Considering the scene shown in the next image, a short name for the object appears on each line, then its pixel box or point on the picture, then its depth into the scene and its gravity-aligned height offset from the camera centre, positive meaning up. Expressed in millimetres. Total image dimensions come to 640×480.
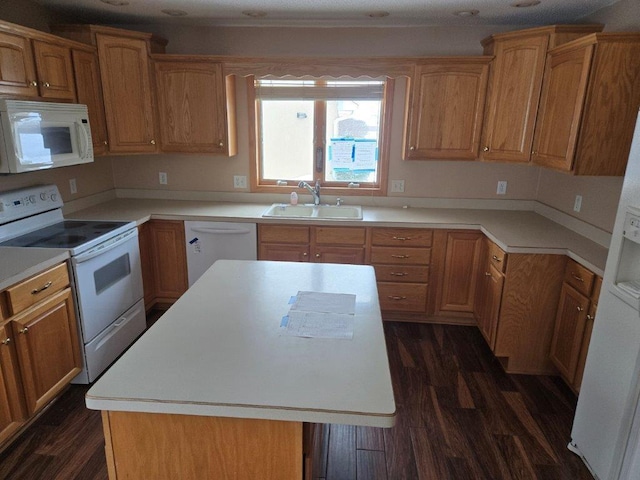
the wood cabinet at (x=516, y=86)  2754 +393
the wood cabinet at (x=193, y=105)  3240 +236
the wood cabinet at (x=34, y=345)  1961 -1064
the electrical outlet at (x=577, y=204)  2896 -405
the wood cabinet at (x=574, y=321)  2260 -993
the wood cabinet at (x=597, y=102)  2246 +235
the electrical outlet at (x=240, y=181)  3744 -390
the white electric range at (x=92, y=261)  2434 -776
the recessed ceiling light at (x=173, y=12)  2941 +857
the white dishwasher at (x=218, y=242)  3248 -808
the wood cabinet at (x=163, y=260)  3291 -985
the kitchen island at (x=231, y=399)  1065 -657
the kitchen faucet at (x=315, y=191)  3600 -444
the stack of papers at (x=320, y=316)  1416 -632
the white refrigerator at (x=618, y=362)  1658 -896
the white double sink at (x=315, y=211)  3506 -603
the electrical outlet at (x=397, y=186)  3637 -388
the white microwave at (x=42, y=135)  2219 -22
